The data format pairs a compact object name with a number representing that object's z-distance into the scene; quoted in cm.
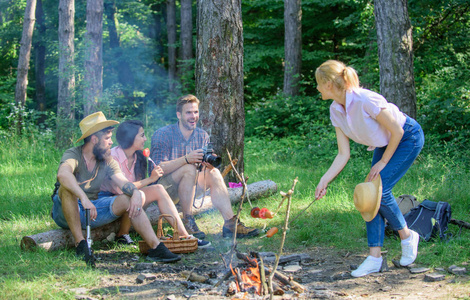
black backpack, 423
